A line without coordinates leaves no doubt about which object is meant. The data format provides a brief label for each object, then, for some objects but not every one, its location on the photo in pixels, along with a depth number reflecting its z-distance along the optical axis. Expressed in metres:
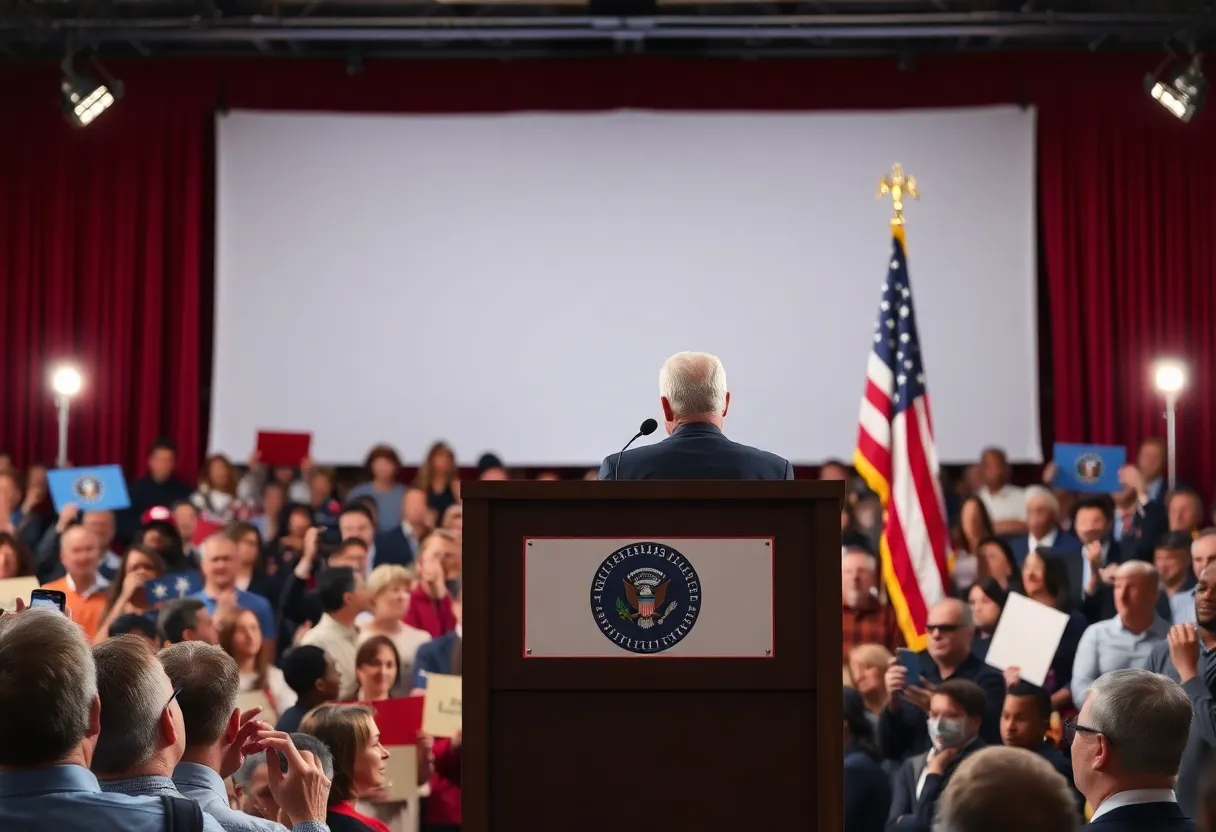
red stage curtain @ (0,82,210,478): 12.50
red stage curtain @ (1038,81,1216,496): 12.15
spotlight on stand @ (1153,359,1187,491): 11.27
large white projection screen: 11.99
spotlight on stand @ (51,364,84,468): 11.62
